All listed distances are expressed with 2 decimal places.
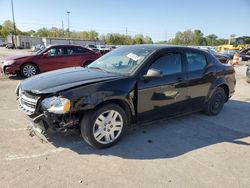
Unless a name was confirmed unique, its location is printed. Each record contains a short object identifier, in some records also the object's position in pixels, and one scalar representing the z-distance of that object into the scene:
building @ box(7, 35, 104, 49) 56.84
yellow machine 32.69
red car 9.52
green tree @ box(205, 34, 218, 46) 83.68
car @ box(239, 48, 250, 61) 24.63
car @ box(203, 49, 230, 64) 18.64
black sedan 3.25
